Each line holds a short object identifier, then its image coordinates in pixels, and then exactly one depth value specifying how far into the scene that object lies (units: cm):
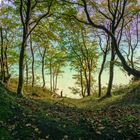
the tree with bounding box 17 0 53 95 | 1040
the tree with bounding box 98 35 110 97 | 1802
